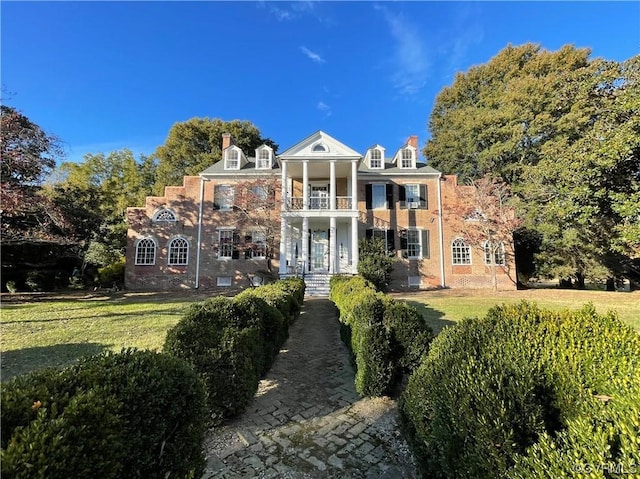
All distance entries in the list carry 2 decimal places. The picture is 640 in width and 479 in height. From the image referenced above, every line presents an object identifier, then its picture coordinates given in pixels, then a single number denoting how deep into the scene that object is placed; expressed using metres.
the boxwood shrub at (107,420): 1.32
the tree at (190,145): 30.88
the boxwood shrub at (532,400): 1.47
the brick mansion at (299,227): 19.12
